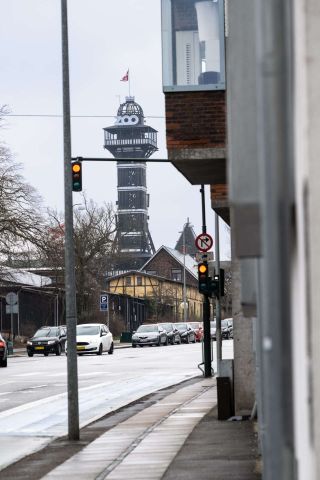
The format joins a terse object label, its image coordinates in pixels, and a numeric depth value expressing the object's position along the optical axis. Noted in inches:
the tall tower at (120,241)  4031.0
